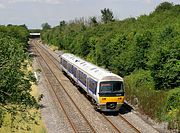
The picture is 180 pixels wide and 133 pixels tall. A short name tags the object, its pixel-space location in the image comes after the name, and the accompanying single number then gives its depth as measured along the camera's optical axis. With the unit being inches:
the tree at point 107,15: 4370.1
